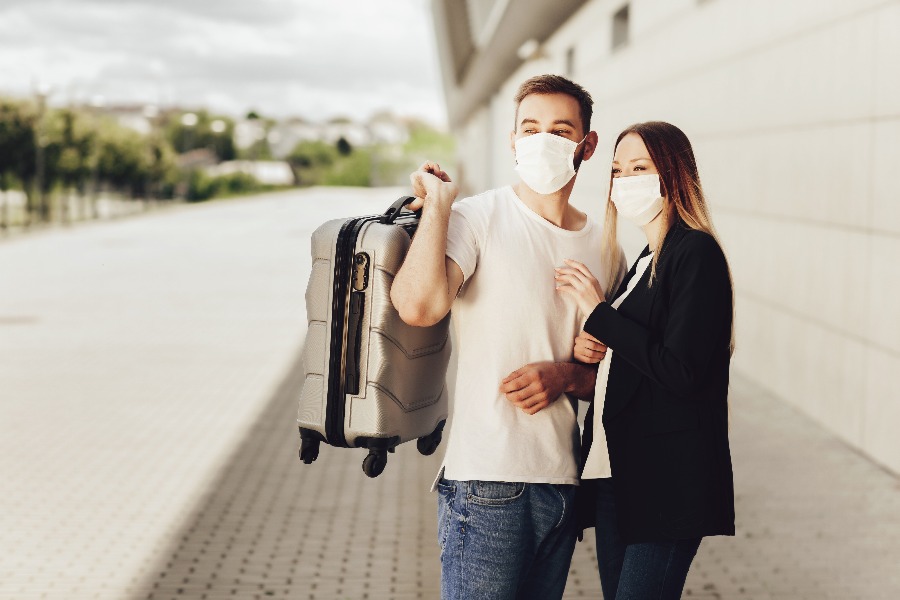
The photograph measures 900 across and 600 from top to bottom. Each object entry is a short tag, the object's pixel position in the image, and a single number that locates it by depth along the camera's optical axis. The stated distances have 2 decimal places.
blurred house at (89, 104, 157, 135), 163.75
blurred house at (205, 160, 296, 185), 126.56
